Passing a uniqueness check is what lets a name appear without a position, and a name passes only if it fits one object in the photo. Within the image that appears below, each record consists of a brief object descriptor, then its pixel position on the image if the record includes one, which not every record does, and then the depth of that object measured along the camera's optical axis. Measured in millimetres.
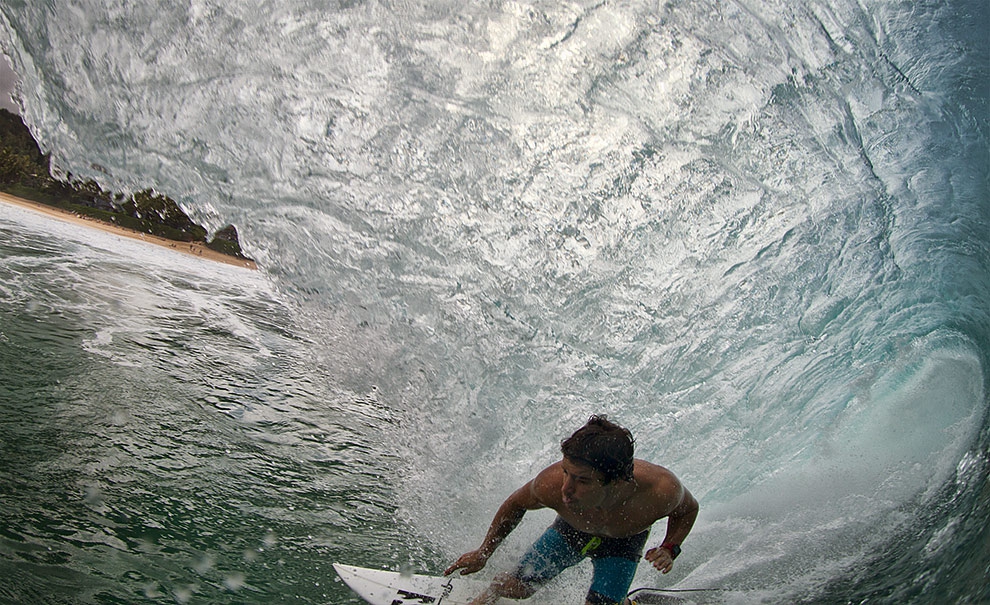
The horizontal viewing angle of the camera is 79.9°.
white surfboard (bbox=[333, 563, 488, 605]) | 3098
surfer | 2449
